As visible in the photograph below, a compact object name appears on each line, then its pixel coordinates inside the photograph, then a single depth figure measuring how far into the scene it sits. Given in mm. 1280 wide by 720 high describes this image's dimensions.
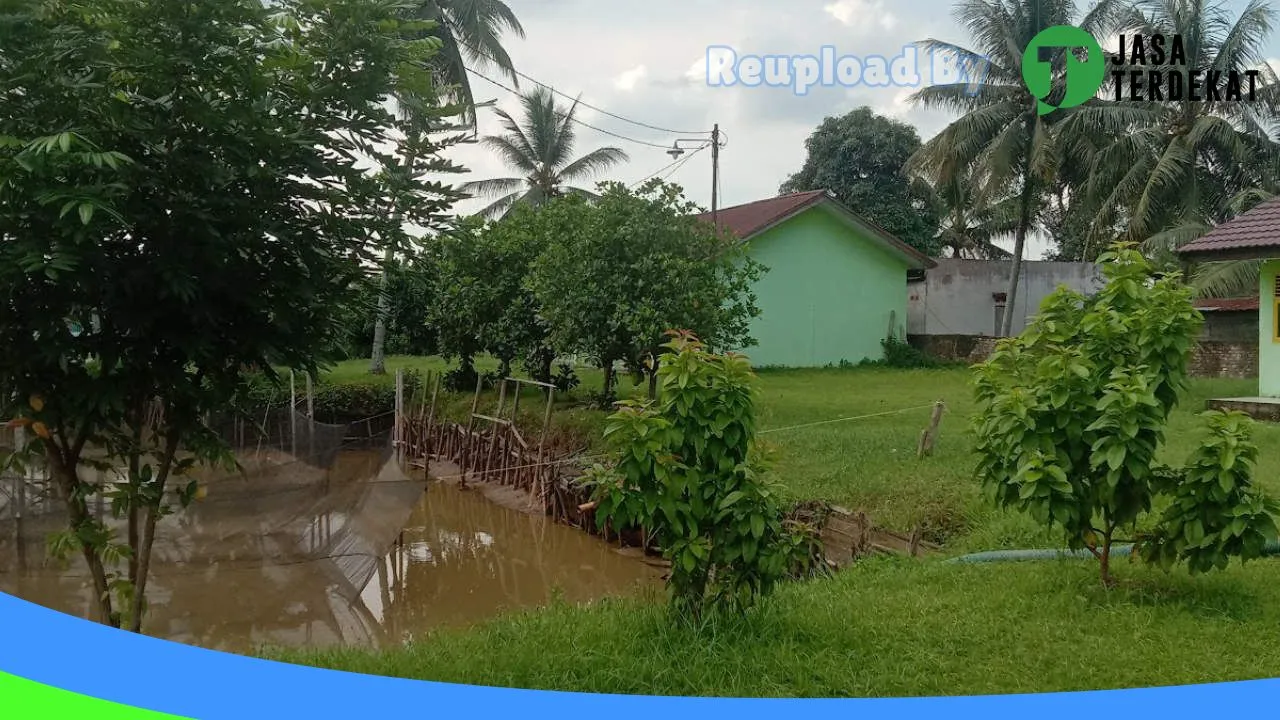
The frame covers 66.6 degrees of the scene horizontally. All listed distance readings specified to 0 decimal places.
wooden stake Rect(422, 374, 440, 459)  15355
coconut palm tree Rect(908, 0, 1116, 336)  19609
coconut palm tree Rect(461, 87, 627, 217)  22016
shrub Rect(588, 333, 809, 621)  4180
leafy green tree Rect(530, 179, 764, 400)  12344
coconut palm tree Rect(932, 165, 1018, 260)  21703
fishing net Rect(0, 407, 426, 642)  7574
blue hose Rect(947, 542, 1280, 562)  6273
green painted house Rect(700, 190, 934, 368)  21422
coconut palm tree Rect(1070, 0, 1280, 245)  17703
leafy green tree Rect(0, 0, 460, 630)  3387
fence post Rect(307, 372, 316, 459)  12025
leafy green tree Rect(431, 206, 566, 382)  15289
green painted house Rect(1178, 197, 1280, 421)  11523
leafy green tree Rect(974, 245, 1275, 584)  4660
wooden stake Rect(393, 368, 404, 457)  14100
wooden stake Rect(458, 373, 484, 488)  13906
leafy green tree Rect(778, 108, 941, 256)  27234
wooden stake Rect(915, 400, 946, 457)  10041
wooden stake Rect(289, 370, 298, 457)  12461
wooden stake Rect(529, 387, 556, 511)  11914
